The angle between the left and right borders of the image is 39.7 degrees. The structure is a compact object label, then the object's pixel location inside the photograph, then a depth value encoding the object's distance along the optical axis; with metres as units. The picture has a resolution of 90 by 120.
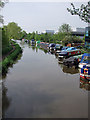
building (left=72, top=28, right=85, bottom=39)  64.18
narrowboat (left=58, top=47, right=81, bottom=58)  18.75
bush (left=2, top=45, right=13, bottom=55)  20.96
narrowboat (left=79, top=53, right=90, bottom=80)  9.24
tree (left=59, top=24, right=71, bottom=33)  48.73
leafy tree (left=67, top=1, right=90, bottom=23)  5.03
